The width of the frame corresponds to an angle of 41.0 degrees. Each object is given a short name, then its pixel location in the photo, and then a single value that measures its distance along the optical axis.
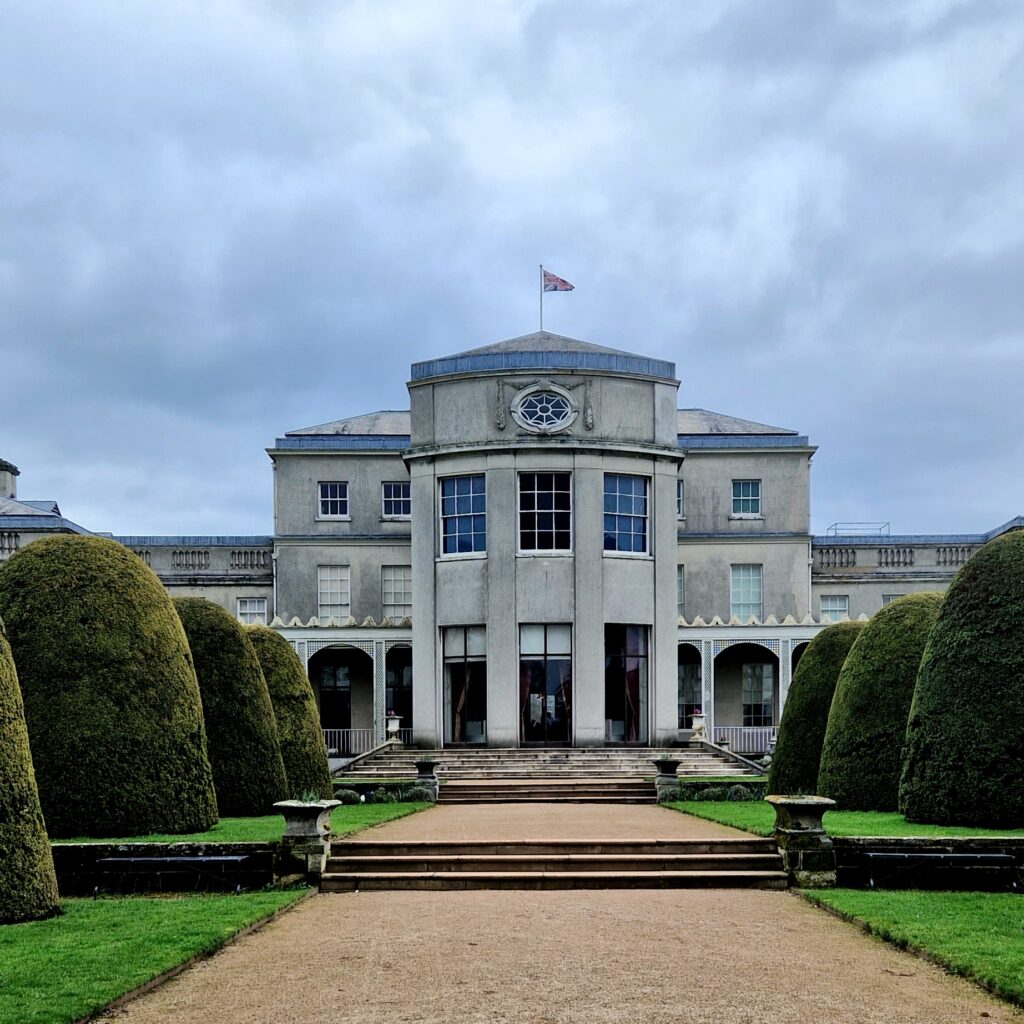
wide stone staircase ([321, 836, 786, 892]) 15.66
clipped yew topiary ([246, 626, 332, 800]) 24.14
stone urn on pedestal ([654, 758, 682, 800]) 27.34
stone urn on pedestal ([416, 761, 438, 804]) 29.00
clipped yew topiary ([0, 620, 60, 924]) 12.13
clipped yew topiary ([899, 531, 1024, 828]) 17.91
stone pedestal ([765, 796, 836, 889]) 15.16
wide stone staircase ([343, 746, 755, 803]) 28.86
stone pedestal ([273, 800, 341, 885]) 15.38
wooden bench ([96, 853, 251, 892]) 14.59
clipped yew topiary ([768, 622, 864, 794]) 24.50
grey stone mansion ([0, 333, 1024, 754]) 36.50
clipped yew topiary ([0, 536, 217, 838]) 17.22
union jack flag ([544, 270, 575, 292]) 39.34
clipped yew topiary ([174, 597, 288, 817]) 21.56
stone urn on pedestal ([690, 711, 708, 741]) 37.38
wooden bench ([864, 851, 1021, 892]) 14.44
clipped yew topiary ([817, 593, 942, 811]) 21.66
